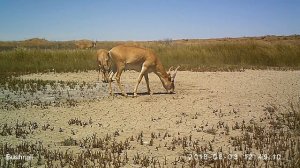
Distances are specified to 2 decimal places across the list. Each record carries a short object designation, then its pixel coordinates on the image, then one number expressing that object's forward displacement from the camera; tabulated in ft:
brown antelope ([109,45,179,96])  46.32
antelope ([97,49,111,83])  60.29
